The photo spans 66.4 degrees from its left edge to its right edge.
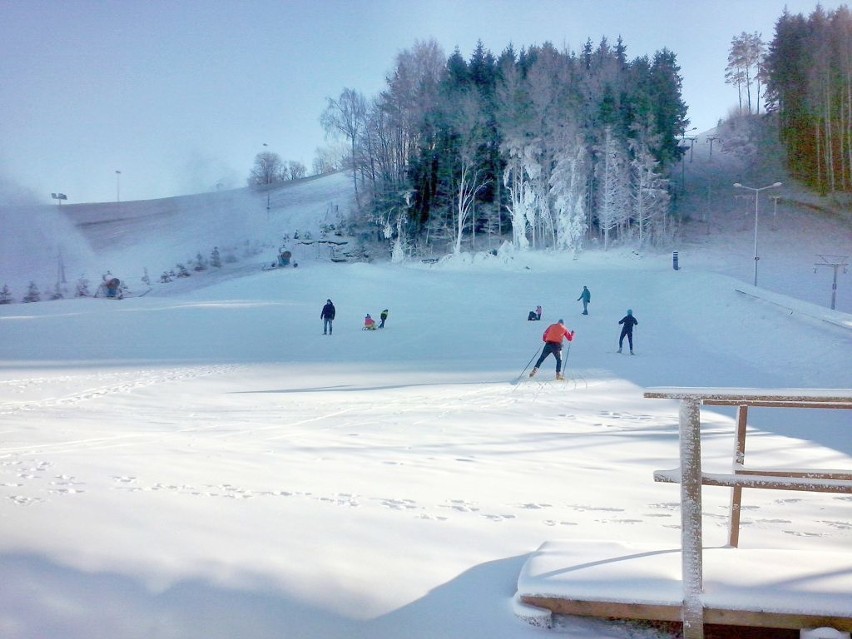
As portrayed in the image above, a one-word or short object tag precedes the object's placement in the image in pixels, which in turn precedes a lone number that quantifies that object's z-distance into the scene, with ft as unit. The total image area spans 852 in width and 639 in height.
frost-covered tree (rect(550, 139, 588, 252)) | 133.69
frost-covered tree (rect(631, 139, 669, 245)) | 135.74
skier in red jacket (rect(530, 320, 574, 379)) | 42.86
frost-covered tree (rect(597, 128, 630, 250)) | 134.41
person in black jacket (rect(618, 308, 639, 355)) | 58.49
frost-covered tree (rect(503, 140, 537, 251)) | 134.92
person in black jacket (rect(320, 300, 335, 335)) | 69.97
